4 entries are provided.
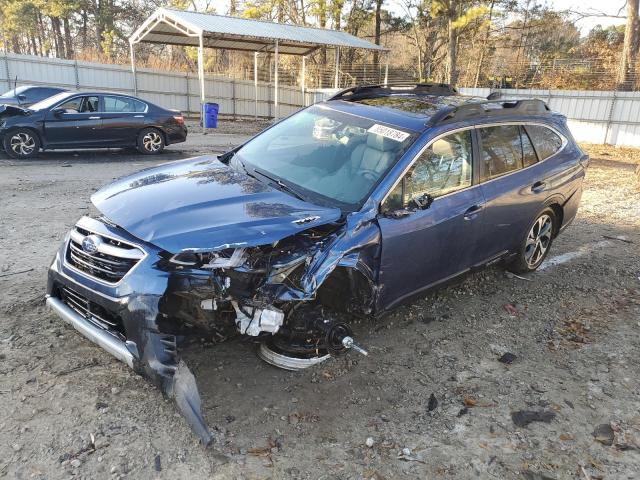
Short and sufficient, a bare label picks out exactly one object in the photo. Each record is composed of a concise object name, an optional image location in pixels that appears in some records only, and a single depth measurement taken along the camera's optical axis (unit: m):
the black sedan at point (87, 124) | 10.25
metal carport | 18.80
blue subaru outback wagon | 2.88
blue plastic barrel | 18.75
